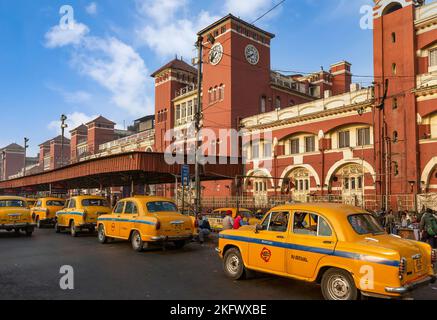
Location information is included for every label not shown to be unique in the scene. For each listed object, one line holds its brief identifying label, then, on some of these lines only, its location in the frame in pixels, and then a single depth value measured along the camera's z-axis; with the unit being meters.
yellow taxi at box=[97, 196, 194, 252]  13.59
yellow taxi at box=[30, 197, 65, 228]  24.28
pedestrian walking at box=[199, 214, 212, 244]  17.21
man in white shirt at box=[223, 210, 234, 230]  16.30
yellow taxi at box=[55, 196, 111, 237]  18.97
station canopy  23.14
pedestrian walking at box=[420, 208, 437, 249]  14.03
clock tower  40.56
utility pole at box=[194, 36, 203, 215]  19.55
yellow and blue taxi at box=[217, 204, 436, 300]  6.84
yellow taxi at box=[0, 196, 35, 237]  18.73
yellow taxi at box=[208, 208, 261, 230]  19.27
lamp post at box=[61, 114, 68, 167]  39.81
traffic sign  19.17
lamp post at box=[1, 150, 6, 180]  117.11
